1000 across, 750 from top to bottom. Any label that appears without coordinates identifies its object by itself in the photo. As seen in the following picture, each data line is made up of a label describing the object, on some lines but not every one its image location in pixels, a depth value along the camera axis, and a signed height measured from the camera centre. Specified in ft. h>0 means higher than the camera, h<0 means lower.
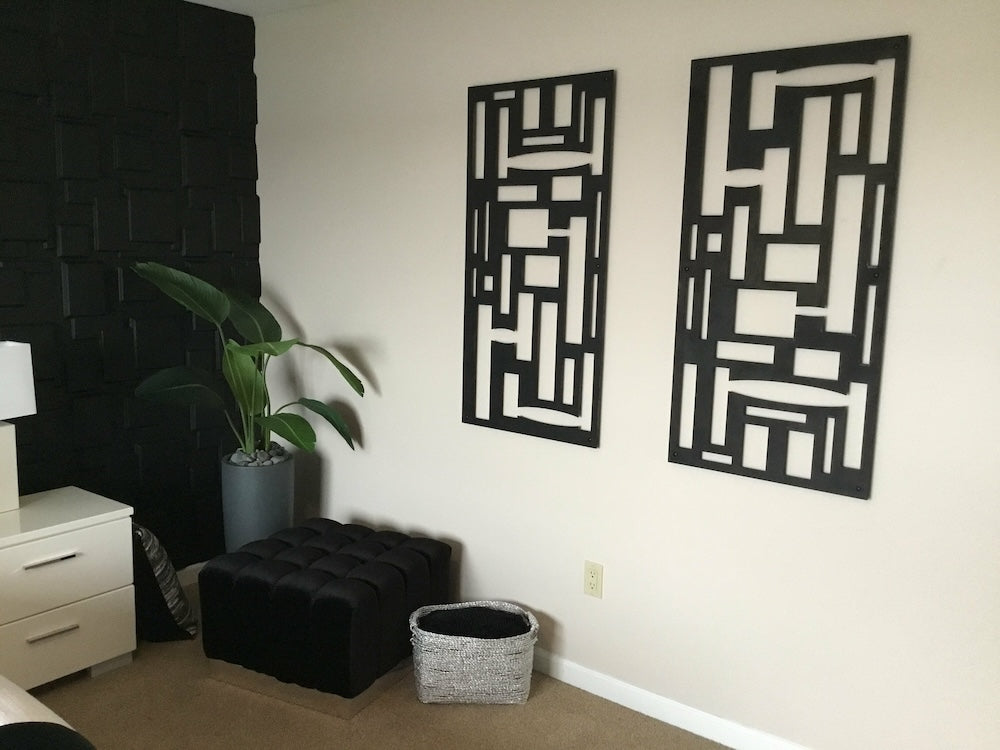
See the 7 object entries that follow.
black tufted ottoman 7.95 -3.35
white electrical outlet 8.46 -3.14
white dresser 7.86 -3.23
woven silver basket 8.11 -3.89
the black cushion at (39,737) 4.51 -2.62
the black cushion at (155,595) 9.07 -3.69
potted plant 9.30 -1.68
